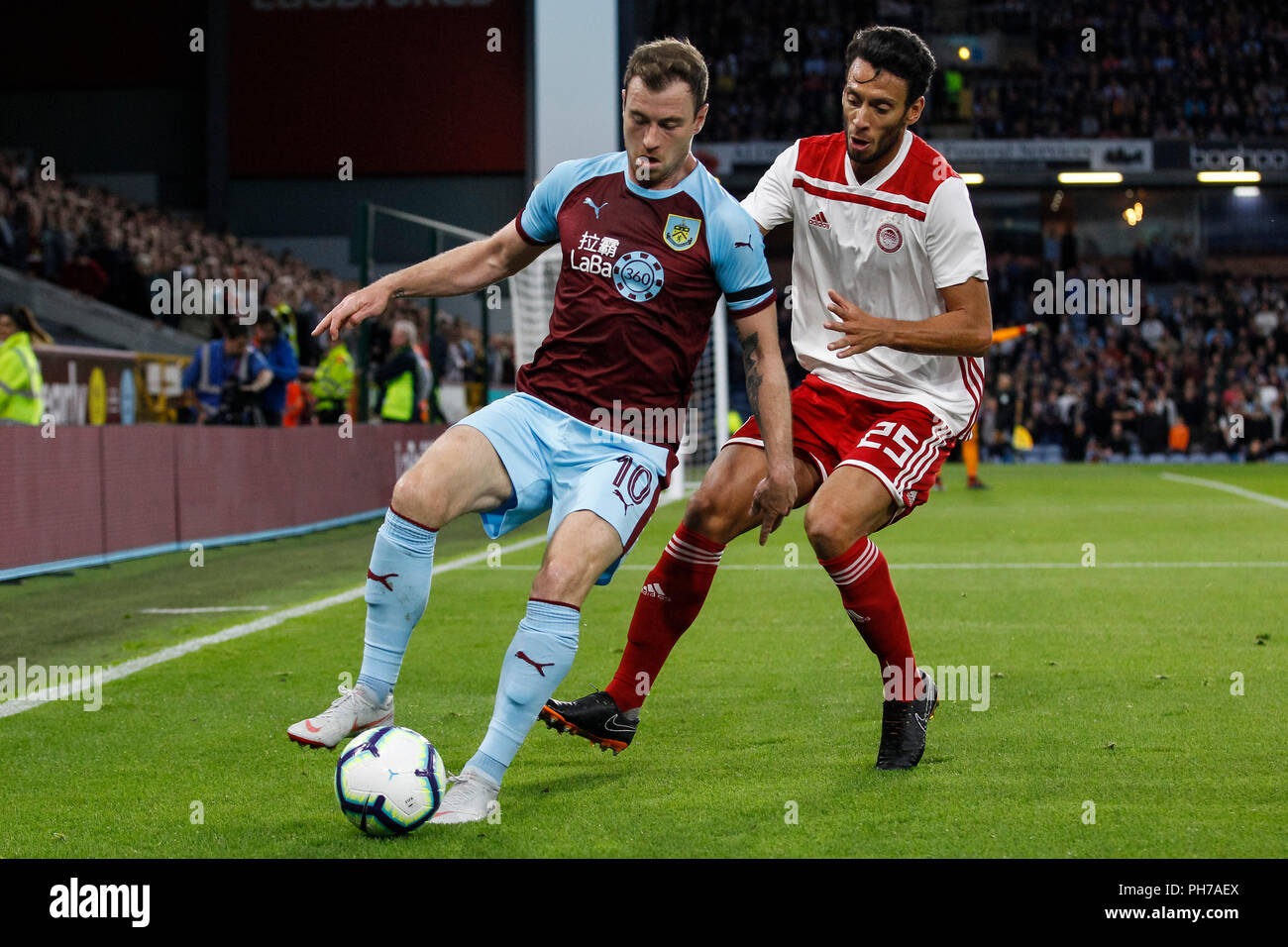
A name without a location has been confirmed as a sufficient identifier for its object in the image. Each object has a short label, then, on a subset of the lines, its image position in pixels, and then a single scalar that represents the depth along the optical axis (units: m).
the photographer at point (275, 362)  14.17
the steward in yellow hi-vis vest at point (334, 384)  15.12
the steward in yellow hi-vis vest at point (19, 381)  12.23
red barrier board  9.68
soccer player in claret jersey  4.06
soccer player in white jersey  4.48
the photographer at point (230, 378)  13.72
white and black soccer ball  3.62
